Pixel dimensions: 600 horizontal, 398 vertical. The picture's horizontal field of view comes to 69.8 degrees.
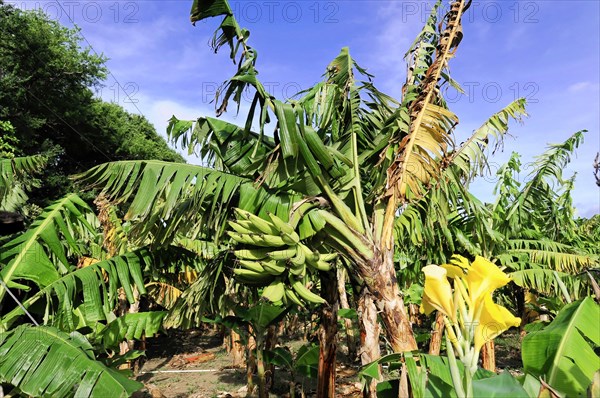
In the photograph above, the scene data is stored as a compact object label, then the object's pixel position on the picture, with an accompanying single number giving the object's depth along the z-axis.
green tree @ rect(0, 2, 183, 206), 13.78
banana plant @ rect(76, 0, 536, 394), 3.32
